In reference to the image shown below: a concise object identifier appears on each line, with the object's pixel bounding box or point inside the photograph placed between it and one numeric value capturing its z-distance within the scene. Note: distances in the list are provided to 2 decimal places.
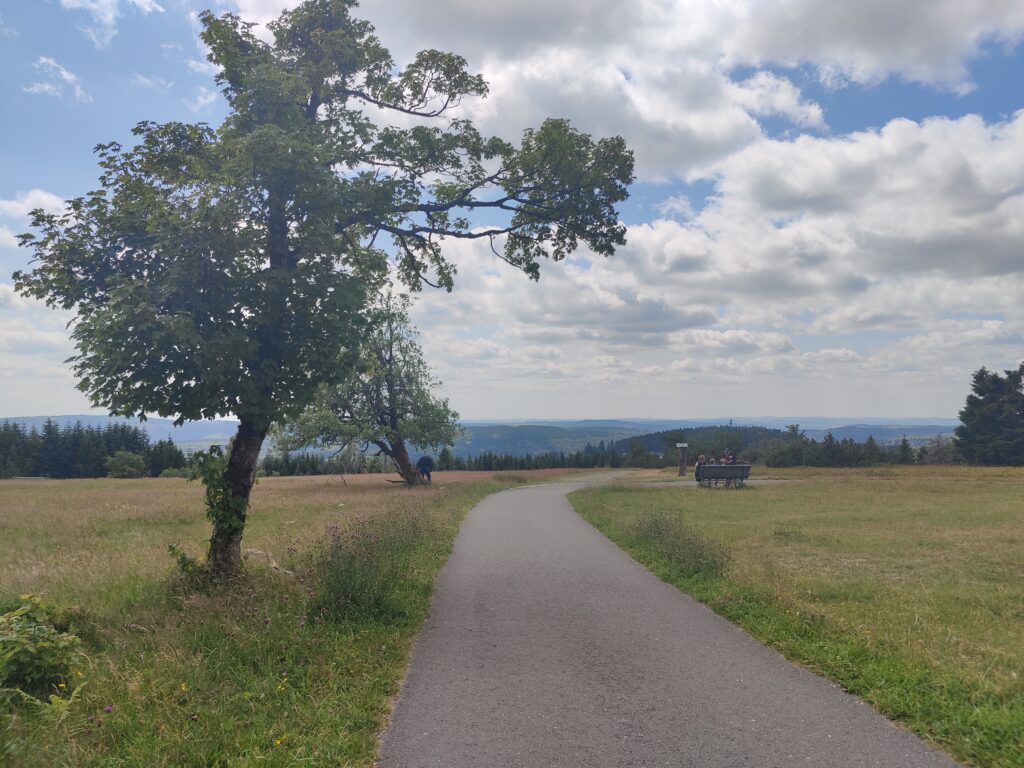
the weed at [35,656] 4.99
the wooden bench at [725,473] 30.78
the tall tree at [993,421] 71.75
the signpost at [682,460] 42.99
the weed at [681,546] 9.70
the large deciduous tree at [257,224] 7.14
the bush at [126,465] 65.19
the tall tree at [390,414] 32.97
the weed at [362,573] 7.04
